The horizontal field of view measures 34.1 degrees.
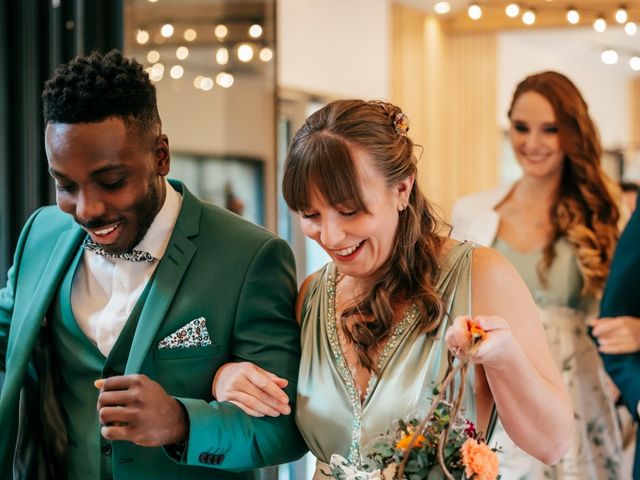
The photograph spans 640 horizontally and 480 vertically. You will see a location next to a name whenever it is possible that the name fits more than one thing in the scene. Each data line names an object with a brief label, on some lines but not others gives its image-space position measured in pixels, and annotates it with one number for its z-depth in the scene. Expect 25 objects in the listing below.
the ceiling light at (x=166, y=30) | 3.90
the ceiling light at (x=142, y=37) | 3.63
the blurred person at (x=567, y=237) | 3.27
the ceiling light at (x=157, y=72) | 3.89
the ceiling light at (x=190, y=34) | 4.07
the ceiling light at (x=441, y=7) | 7.88
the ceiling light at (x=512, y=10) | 6.99
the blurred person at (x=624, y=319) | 2.65
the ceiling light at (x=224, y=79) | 4.25
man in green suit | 1.88
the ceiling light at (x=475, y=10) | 7.53
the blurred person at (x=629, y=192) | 4.99
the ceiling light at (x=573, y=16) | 5.76
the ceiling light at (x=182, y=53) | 4.05
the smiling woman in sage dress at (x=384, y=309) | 1.86
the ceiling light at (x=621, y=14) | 4.96
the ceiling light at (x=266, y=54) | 4.16
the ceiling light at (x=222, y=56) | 4.20
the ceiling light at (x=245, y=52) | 4.17
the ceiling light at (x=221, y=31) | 4.18
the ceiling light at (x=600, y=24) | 5.08
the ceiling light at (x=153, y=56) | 3.80
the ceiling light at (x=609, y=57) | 8.31
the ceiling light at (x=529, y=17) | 6.49
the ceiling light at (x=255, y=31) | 4.18
